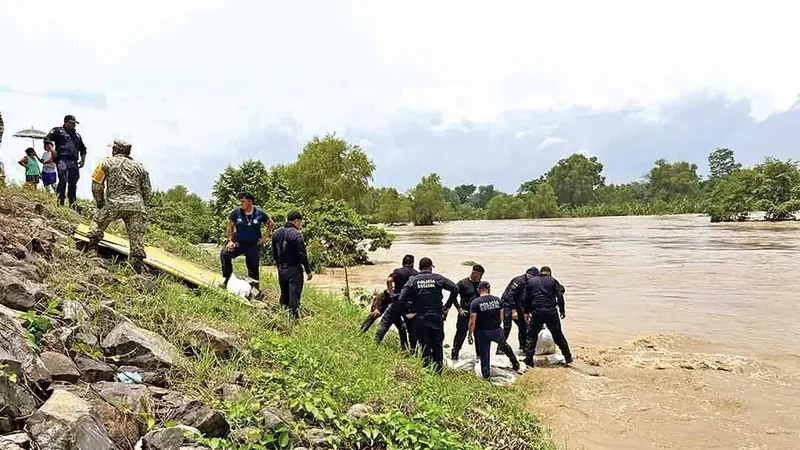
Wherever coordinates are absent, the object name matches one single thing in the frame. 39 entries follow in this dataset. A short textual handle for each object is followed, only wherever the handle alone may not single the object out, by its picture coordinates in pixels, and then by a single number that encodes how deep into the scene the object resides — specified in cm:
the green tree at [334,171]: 3966
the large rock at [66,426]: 342
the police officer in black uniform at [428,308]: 809
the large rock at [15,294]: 491
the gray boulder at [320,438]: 461
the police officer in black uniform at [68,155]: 1009
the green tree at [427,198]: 7910
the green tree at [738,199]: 5378
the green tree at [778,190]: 5119
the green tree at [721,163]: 11194
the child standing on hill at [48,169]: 1119
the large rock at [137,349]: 493
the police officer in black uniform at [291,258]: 820
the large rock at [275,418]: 445
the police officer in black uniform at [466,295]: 935
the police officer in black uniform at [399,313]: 855
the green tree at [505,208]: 9094
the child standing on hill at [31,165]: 1119
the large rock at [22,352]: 391
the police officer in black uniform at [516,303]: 1029
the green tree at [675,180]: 9988
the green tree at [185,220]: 2177
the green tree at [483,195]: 13438
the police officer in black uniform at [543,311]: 976
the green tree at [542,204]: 8962
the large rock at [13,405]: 354
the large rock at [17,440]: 334
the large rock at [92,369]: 446
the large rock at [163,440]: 389
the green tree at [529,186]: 10908
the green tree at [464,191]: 14075
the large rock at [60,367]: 416
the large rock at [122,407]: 393
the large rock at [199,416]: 416
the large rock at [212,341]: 565
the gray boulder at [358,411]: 512
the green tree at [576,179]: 10300
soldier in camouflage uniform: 712
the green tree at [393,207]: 7862
